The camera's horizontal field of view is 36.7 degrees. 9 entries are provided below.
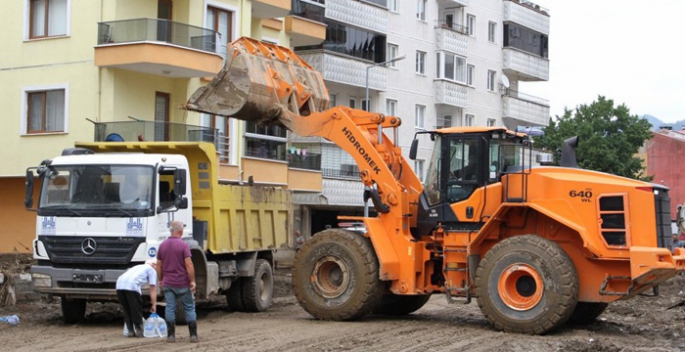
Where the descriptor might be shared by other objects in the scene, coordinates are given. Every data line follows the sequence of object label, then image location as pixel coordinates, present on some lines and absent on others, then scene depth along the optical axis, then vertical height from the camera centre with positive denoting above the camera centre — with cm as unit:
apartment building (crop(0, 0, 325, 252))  2894 +457
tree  5716 +560
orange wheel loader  1596 +16
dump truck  1650 +32
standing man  1495 -64
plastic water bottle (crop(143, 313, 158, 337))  1543 -143
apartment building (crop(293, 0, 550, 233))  4469 +819
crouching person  1555 -93
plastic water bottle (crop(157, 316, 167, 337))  1551 -142
